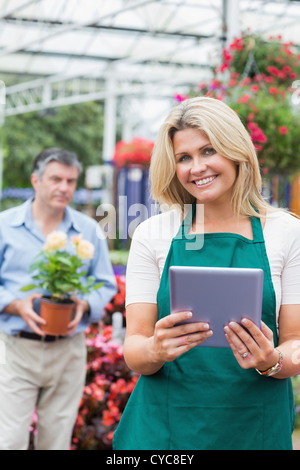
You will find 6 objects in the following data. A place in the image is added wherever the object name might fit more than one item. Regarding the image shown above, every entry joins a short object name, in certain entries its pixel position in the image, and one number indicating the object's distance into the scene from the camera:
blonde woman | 1.64
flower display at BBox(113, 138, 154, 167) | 10.66
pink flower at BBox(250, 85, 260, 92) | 5.13
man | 2.92
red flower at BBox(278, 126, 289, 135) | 4.93
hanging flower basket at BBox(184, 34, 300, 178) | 4.93
